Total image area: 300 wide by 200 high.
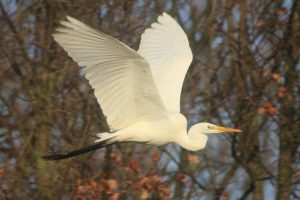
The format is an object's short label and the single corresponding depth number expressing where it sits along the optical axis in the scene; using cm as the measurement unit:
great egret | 1456
